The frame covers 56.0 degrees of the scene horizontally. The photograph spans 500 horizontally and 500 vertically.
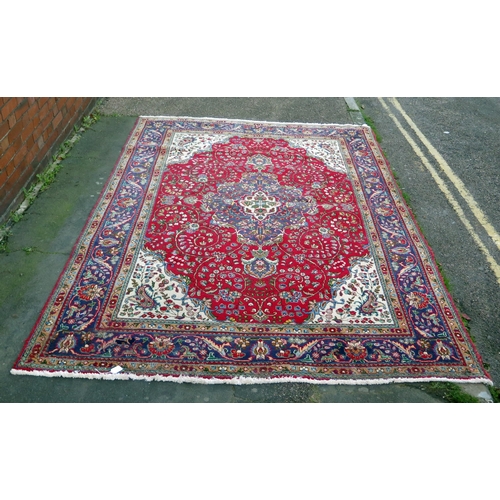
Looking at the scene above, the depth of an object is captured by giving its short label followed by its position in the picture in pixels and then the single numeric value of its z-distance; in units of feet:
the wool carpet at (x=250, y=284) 10.03
